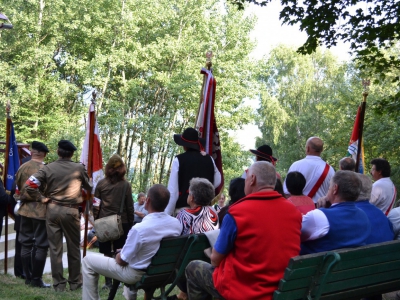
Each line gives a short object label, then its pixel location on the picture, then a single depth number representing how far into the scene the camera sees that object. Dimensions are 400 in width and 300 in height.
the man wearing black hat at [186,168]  6.99
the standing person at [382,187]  6.91
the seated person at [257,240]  4.05
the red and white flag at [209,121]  7.81
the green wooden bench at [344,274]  4.17
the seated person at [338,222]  4.52
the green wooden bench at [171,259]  5.42
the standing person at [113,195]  7.55
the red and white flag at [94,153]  8.44
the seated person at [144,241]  5.36
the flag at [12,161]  9.04
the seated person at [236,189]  5.34
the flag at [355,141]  9.55
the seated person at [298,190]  5.62
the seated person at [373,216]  5.07
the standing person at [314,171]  7.08
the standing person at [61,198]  7.55
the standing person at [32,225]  7.72
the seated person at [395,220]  5.70
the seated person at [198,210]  5.83
